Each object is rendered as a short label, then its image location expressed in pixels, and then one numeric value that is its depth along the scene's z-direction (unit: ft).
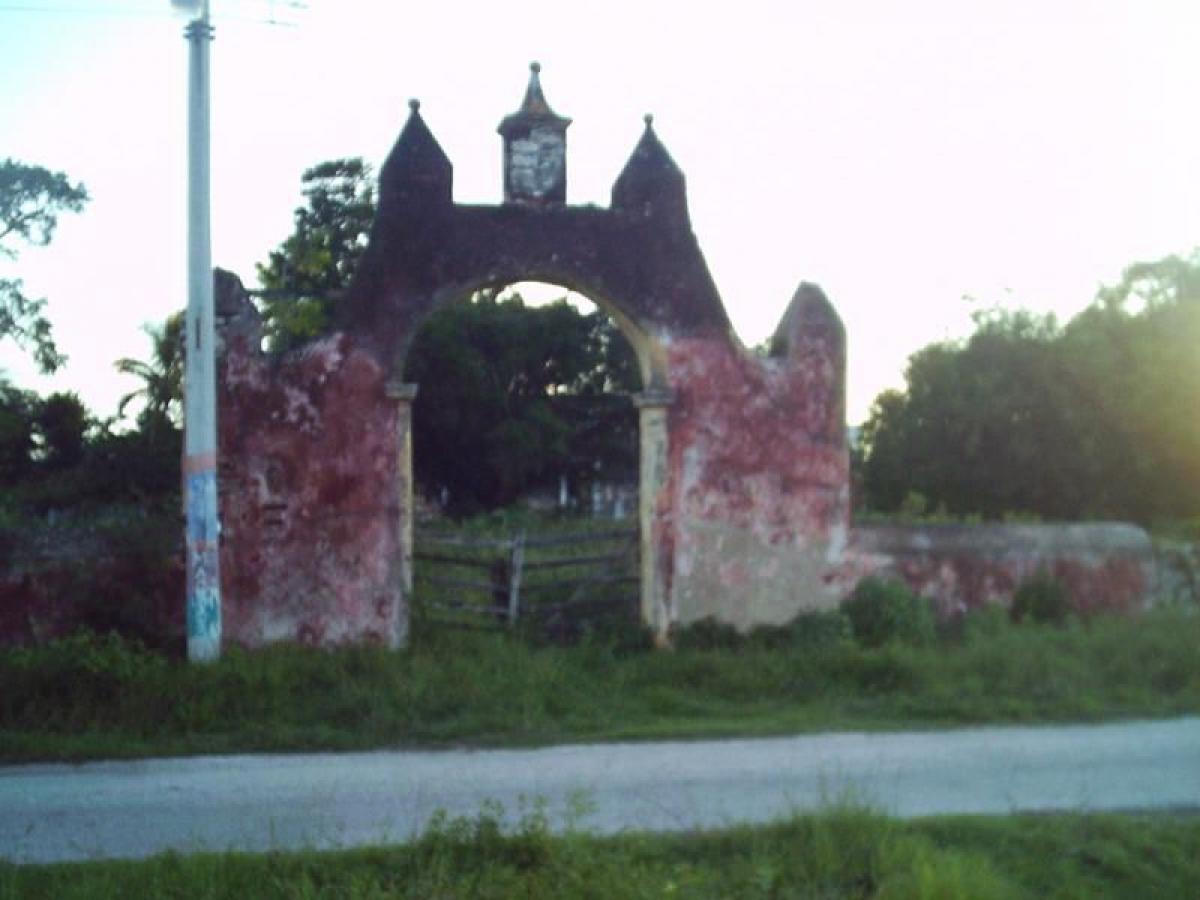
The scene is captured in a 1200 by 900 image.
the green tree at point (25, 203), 90.48
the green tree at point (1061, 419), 94.12
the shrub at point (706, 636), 45.42
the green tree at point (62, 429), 110.89
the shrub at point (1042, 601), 50.72
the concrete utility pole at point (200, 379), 39.88
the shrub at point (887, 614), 46.60
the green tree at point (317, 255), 50.26
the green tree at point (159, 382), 96.58
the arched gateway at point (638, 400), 42.80
